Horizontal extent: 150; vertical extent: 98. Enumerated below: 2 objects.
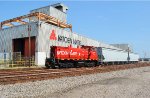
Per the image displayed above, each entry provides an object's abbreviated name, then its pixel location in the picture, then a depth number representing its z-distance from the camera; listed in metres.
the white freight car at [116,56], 28.99
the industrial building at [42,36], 26.86
